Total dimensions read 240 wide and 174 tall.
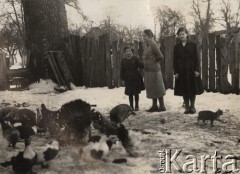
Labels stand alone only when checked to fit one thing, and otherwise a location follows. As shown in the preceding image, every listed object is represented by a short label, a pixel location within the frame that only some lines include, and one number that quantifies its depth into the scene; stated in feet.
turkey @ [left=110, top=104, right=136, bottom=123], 17.66
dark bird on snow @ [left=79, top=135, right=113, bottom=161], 12.34
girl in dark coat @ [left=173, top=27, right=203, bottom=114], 21.76
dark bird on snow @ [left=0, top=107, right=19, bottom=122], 16.73
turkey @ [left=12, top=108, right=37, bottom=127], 16.58
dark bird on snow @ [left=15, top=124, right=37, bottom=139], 14.74
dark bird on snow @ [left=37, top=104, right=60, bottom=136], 15.78
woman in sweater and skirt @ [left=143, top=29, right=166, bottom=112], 23.18
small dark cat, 18.37
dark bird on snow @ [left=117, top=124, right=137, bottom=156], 13.48
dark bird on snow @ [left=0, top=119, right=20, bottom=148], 14.15
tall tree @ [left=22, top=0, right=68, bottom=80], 33.55
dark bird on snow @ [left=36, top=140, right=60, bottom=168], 11.98
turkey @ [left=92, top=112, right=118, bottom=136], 14.88
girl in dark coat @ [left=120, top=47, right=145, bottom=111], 23.72
